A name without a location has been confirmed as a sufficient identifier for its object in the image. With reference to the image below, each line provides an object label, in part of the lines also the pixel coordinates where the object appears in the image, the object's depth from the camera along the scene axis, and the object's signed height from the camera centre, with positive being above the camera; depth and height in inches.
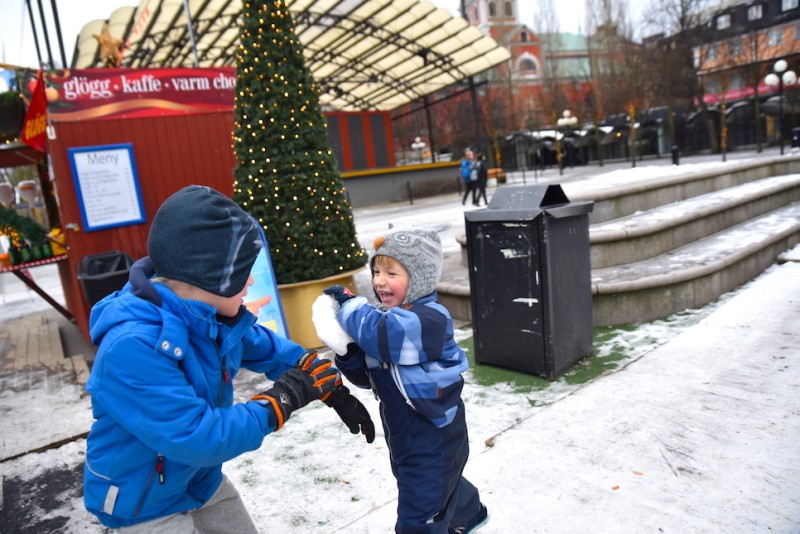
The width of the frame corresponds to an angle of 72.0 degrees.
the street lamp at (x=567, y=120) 1402.4 +100.8
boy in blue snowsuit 78.9 -27.1
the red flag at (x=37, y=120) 235.8 +48.2
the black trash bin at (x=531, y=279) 158.9 -33.7
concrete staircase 211.0 -48.2
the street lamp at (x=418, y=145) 1506.9 +90.7
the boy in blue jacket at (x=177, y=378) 55.7 -17.7
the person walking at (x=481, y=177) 722.8 -8.4
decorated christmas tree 214.2 +17.7
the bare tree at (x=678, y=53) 1381.6 +236.2
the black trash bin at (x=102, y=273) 203.5 -20.9
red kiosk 241.1 +30.6
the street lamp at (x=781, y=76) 868.7 +94.9
